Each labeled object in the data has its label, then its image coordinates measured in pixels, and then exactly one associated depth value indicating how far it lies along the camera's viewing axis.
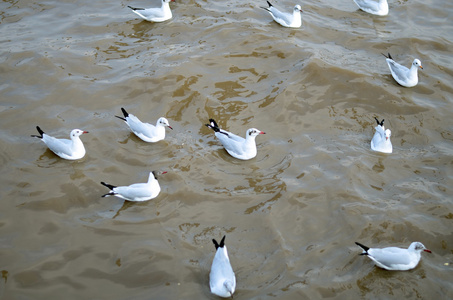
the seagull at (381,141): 8.77
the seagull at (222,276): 6.09
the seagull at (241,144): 8.52
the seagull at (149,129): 8.69
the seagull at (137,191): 7.43
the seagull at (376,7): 12.97
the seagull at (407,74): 10.48
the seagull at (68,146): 8.18
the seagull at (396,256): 6.61
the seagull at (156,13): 12.08
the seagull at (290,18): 12.28
